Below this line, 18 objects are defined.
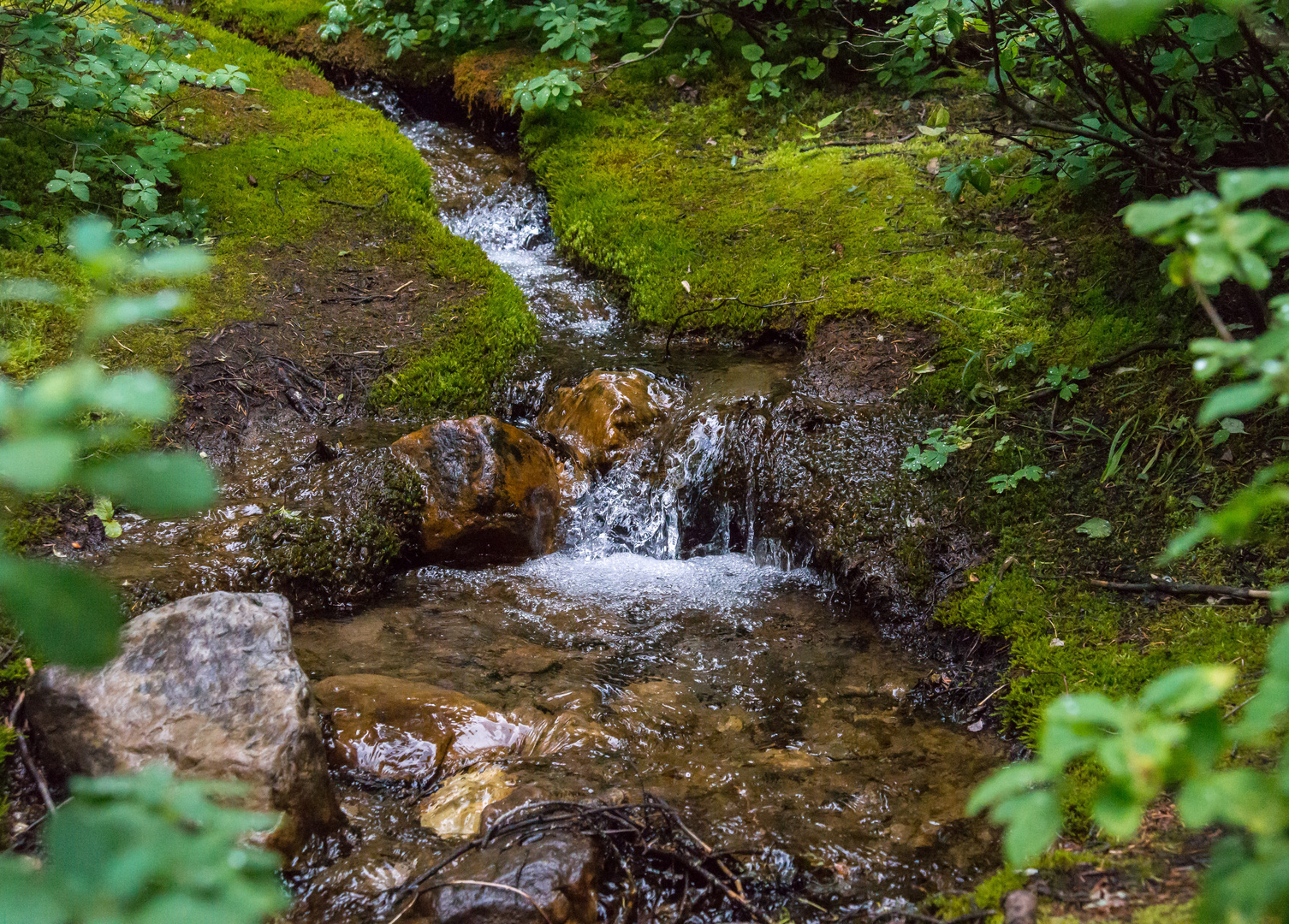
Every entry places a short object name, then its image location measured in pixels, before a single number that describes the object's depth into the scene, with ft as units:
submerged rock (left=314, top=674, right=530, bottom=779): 9.10
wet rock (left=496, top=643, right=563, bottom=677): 11.12
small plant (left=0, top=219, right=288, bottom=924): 2.97
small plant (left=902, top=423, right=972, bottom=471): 12.35
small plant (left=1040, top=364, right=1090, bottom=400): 11.95
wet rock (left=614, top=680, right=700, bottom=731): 10.22
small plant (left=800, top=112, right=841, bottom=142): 20.11
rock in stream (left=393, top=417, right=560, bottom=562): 13.74
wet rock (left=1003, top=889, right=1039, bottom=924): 6.23
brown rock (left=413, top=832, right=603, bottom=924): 6.97
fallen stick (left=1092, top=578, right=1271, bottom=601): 9.09
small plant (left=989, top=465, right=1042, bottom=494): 11.50
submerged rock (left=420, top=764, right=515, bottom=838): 8.29
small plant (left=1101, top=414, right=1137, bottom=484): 11.05
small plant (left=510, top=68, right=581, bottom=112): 20.06
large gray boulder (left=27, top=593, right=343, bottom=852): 7.58
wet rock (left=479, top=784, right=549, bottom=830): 8.10
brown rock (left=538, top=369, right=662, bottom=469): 15.53
